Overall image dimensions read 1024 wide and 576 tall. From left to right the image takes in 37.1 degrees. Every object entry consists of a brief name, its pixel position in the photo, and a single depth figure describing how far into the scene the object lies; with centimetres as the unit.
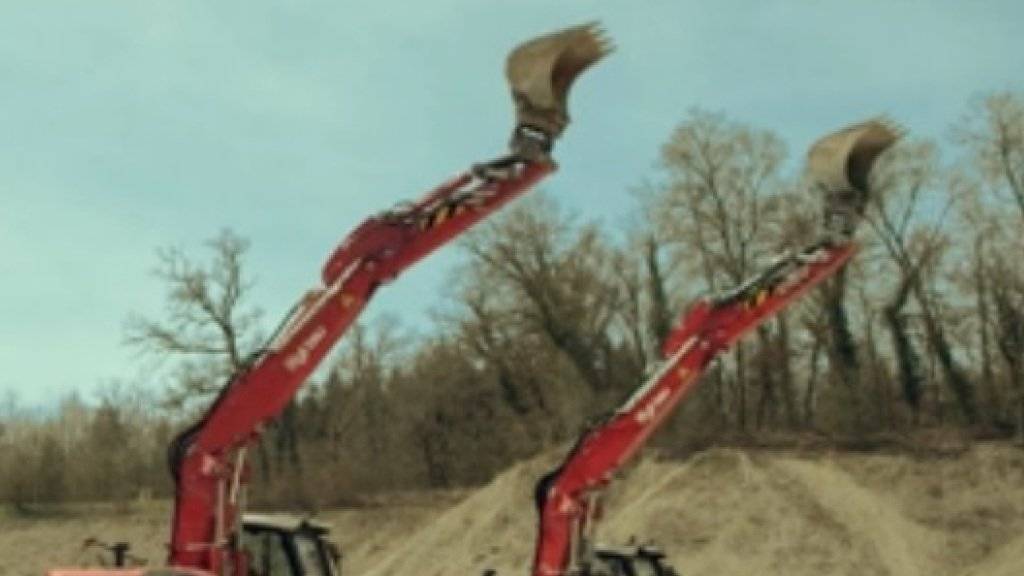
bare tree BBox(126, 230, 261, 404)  6094
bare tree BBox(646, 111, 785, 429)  5672
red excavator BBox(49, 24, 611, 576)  1393
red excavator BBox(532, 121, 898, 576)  1725
